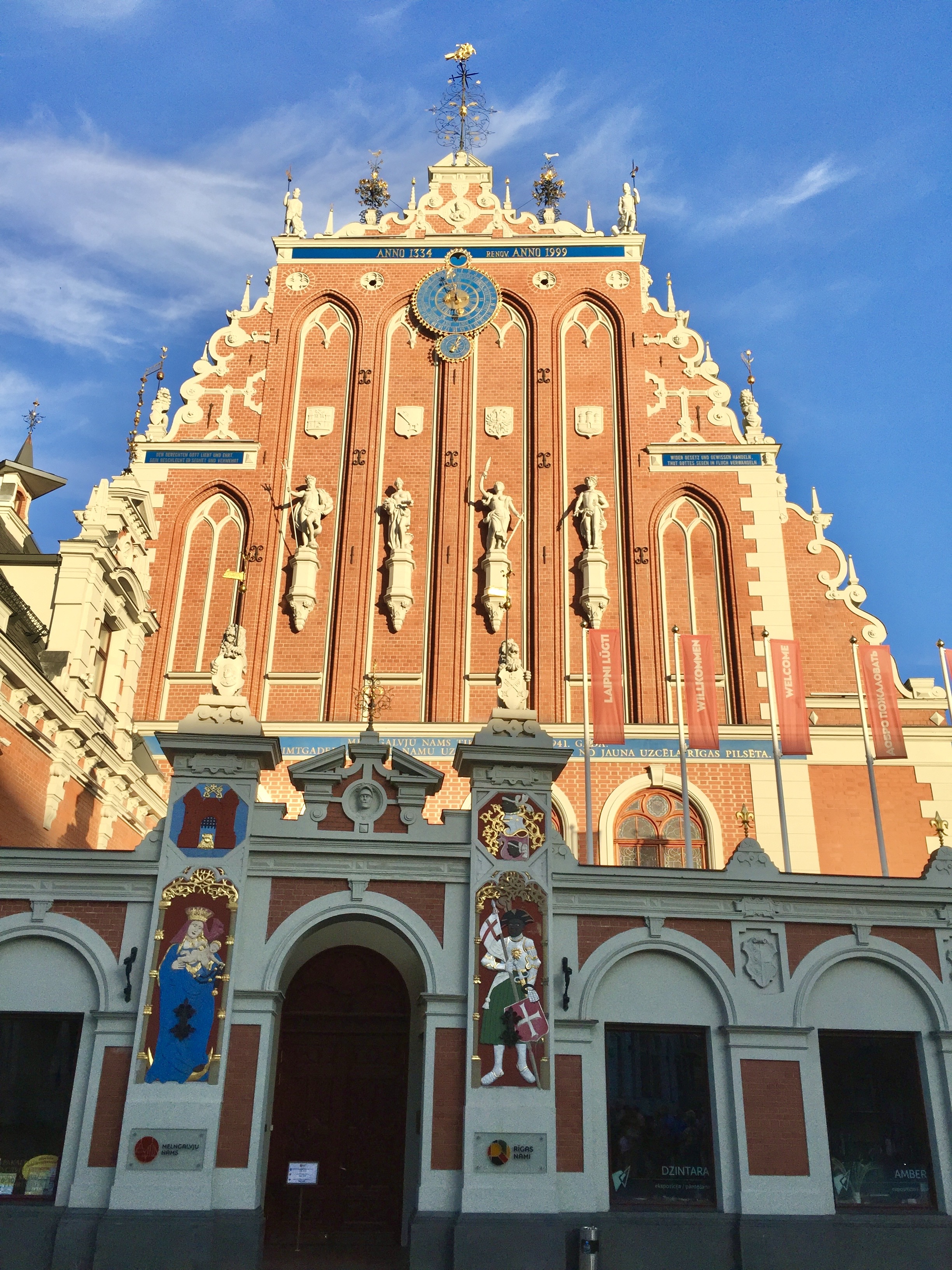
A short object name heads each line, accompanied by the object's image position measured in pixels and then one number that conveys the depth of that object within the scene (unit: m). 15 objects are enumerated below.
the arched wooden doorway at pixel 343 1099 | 15.52
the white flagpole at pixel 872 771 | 17.88
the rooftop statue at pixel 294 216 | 29.55
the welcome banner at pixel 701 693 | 21.98
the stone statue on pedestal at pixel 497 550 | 25.06
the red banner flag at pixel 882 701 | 20.97
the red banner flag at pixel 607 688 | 21.78
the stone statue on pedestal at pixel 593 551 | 24.98
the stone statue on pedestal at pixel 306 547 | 25.27
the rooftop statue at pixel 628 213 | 29.14
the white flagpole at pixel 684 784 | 18.14
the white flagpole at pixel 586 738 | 19.77
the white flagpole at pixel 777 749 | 18.05
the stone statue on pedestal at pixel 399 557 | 25.22
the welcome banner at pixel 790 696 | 21.38
